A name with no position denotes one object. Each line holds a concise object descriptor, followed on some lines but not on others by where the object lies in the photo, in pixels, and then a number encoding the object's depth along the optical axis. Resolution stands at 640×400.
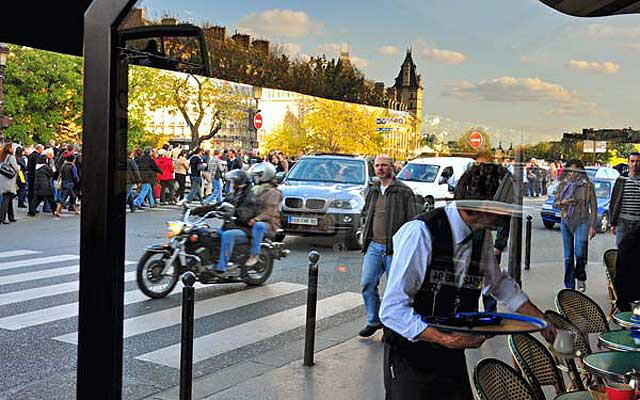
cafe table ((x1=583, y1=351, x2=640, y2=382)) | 3.34
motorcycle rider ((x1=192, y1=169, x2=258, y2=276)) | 5.95
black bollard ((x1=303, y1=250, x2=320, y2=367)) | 6.36
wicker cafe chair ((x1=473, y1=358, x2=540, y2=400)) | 3.29
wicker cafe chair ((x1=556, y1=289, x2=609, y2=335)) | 5.18
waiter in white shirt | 3.07
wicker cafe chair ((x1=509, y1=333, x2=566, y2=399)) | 3.93
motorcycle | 6.28
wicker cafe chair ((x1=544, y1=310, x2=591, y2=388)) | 4.50
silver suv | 6.16
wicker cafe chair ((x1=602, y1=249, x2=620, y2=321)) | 7.01
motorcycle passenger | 5.78
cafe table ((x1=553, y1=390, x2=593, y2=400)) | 3.33
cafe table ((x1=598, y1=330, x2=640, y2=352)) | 3.99
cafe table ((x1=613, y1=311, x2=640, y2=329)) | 4.45
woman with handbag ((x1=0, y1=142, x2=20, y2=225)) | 15.88
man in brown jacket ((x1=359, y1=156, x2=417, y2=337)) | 6.14
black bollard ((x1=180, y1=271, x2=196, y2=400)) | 5.02
